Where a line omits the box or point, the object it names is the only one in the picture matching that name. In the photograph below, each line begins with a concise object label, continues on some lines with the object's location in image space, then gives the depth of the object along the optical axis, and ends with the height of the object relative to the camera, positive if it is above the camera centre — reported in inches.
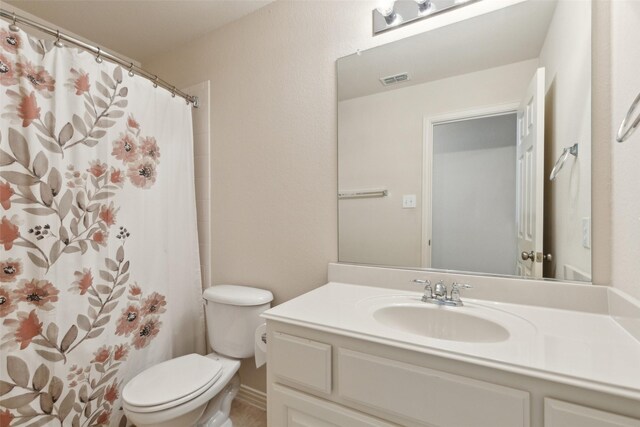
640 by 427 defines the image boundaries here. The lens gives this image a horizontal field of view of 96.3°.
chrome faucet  42.2 -13.3
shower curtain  43.6 -4.2
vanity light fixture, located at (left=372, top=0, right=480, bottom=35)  47.8 +33.7
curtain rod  43.8 +29.3
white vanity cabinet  24.1 -18.3
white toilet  45.6 -30.3
